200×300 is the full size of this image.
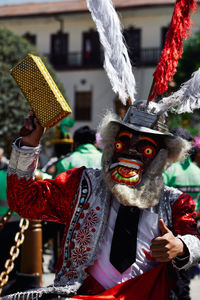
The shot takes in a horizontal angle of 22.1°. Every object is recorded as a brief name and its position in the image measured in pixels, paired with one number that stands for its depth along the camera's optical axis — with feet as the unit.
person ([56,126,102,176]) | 17.42
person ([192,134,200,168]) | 18.89
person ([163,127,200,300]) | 16.74
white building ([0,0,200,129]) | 89.35
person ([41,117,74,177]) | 22.74
